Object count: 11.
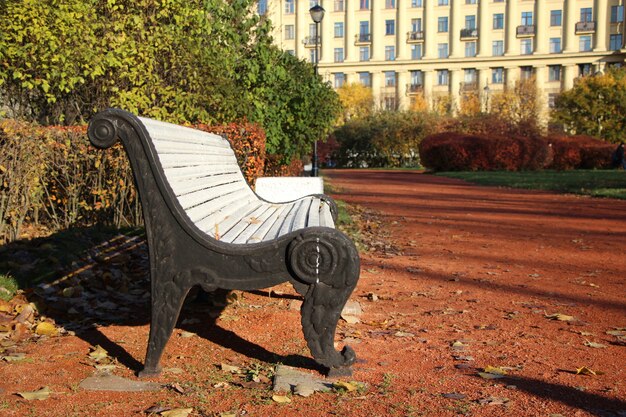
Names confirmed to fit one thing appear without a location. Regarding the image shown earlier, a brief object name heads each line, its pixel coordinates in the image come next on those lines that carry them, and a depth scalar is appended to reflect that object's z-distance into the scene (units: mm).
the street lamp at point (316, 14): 19602
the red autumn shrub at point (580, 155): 40344
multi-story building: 77688
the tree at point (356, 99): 66688
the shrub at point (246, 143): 8227
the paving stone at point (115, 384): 3221
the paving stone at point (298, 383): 3201
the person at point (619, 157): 37531
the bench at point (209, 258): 3225
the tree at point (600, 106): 57656
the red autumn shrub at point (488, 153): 38125
